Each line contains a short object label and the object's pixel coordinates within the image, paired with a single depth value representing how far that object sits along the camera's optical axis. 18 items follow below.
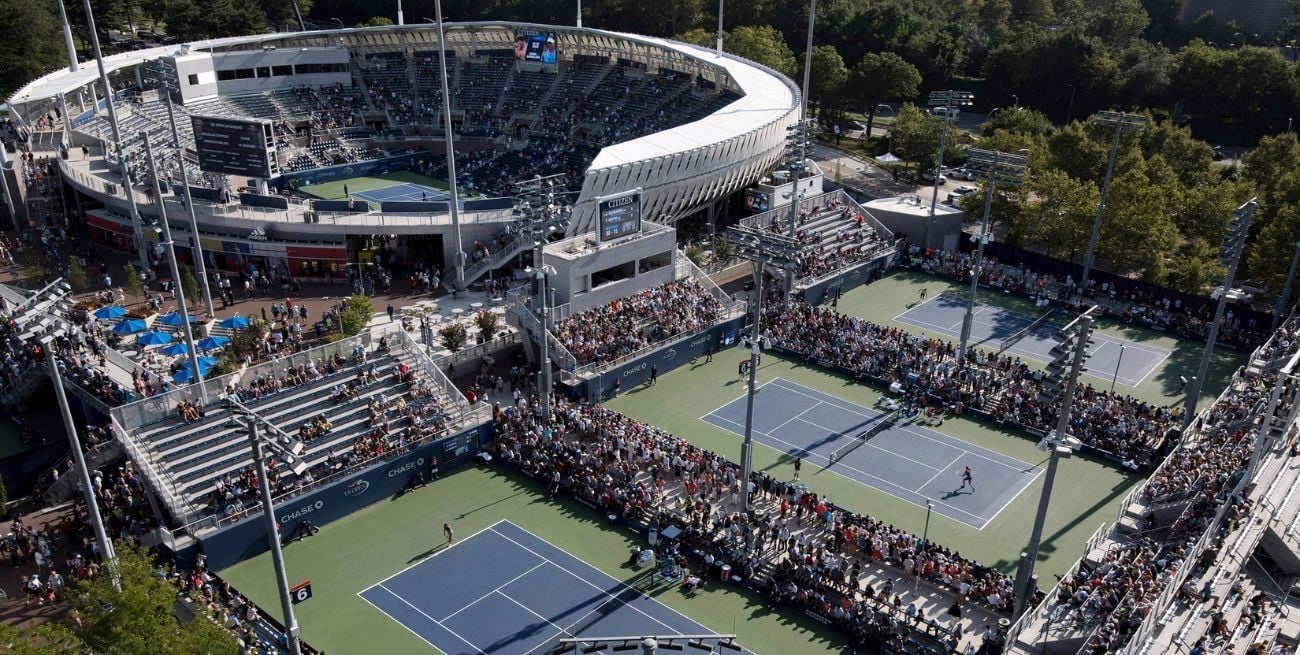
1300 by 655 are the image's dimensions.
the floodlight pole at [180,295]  33.97
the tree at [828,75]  83.69
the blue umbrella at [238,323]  41.28
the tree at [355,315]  40.53
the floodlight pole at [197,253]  40.28
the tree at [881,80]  81.75
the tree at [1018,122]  73.00
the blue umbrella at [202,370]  37.03
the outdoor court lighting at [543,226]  35.31
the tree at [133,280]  43.94
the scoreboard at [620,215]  43.62
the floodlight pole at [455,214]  47.28
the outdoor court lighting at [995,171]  41.09
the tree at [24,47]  77.44
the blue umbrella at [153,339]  38.84
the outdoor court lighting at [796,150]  45.38
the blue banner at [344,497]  29.41
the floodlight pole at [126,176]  42.41
